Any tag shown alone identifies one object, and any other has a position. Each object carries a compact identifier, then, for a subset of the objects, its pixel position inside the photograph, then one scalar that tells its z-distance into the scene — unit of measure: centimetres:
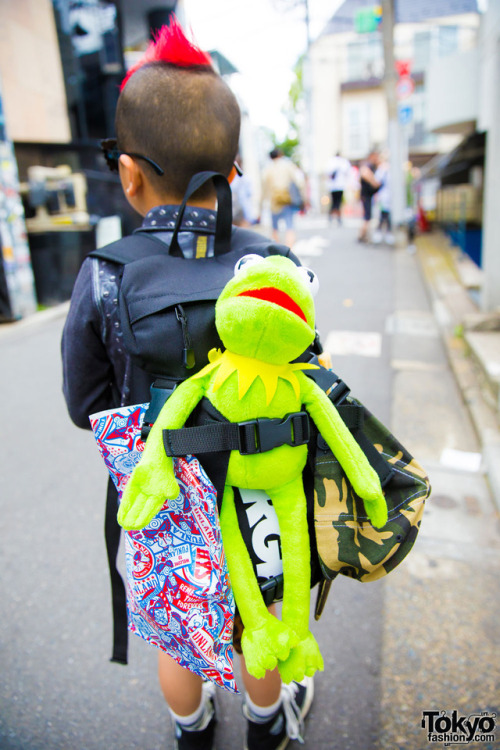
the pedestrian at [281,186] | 883
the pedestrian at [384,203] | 1182
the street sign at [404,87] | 1414
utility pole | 1098
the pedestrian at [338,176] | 1241
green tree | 3468
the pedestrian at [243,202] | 837
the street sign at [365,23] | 1184
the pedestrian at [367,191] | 1167
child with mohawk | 121
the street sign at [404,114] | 1391
